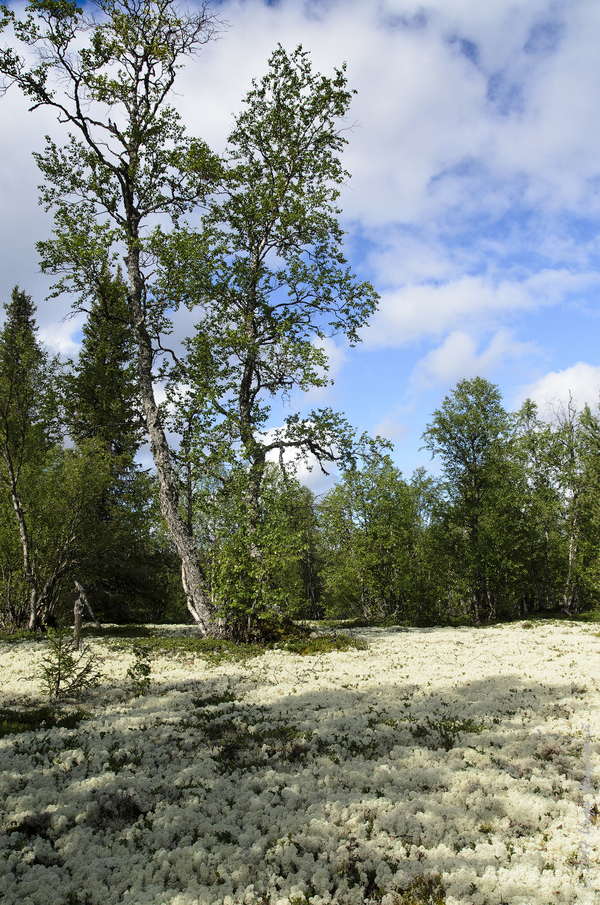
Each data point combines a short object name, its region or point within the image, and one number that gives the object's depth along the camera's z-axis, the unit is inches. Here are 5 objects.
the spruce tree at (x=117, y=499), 1023.6
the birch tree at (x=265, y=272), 725.3
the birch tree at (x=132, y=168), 671.1
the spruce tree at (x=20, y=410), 701.9
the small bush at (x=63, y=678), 353.4
